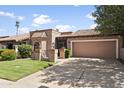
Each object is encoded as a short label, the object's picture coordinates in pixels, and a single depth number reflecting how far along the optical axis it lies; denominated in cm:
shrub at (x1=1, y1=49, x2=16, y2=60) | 963
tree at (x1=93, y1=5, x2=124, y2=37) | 645
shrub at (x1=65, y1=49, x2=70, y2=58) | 1098
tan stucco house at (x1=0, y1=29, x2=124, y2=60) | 1111
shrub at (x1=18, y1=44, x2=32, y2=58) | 1076
